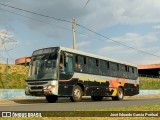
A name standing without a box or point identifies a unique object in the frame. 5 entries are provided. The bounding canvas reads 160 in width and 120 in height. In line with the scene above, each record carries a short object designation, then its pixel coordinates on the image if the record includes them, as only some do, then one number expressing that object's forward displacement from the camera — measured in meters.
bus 18.53
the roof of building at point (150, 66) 69.25
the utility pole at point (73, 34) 32.78
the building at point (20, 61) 64.93
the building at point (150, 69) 69.72
